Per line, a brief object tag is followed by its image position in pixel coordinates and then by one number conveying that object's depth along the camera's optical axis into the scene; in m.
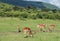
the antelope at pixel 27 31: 24.75
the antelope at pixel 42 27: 31.55
